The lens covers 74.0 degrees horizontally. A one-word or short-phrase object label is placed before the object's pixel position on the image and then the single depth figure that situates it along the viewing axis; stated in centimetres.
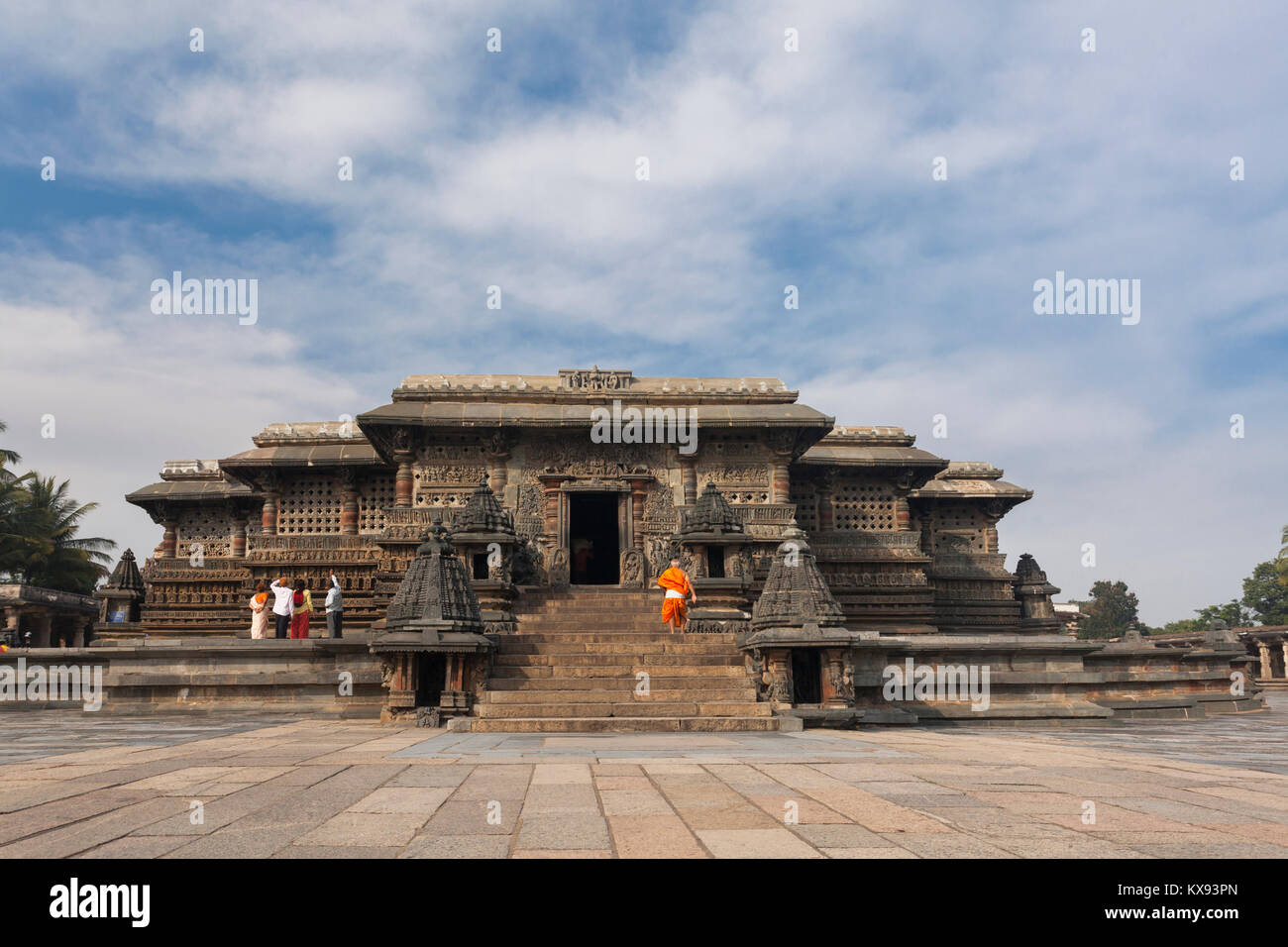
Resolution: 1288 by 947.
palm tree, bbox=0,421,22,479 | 3759
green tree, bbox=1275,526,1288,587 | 5178
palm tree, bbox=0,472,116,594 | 3797
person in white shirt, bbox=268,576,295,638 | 1635
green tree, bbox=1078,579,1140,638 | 7856
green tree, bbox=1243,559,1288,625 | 5801
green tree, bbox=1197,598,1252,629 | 6225
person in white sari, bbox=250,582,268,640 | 1648
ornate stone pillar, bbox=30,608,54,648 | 3694
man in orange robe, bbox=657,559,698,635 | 1540
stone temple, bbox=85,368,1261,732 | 1246
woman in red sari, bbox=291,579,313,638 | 1648
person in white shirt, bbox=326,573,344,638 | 1670
